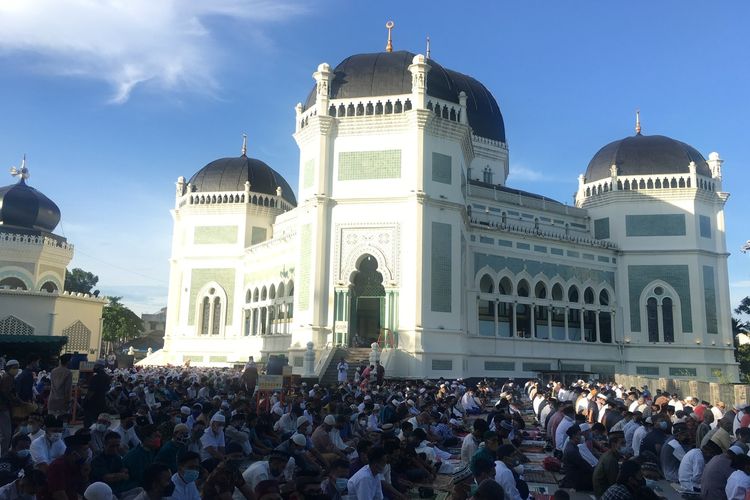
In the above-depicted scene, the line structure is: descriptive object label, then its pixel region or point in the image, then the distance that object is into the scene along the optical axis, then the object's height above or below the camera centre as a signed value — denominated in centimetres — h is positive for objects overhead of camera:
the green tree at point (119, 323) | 6369 +273
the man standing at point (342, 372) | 2181 -57
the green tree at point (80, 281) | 6296 +699
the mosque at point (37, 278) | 3322 +399
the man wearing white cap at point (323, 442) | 897 -120
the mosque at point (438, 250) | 2539 +494
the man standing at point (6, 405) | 928 -81
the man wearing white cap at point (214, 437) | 867 -114
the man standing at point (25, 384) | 1169 -63
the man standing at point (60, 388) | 1130 -67
